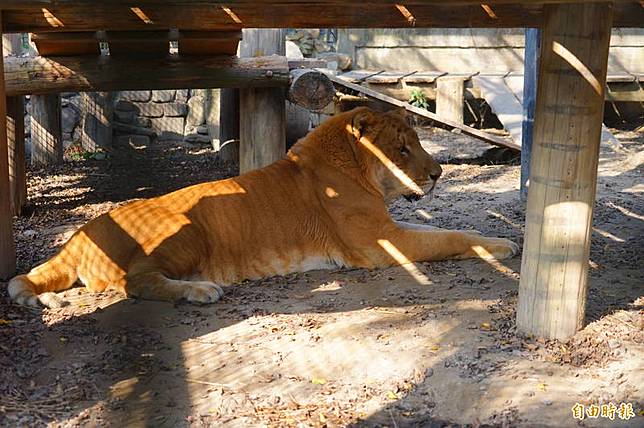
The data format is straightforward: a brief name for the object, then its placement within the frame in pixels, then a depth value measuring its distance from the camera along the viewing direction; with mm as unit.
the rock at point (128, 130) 14070
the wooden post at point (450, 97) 13914
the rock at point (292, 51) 14883
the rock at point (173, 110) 14484
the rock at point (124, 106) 14320
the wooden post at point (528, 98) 8102
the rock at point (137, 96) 14320
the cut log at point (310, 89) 7797
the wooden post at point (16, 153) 8367
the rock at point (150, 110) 14406
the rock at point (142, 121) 14352
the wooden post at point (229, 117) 10793
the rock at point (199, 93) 14463
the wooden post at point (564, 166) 4316
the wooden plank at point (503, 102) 11984
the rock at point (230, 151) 11195
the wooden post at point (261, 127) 8102
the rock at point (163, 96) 14414
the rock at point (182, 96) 14695
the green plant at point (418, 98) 14273
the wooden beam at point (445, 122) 10906
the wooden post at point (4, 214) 5910
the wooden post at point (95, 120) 12906
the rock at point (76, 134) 13555
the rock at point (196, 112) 14391
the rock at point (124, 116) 14242
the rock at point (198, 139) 14047
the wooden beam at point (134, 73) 7668
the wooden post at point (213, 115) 13461
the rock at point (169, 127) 14453
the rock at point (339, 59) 15172
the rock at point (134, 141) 13844
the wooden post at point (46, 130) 10750
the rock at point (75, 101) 13914
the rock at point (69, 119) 13578
